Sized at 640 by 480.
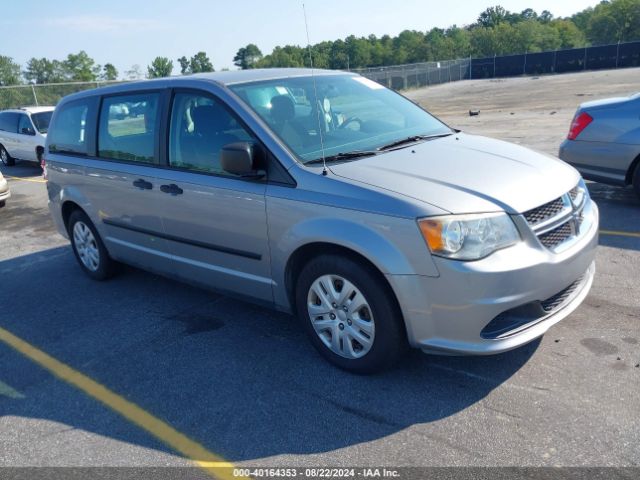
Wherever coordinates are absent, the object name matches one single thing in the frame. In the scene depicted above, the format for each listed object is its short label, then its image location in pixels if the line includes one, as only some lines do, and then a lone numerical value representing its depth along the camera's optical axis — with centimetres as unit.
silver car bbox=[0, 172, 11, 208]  1034
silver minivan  311
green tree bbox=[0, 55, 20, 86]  8175
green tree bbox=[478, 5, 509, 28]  12269
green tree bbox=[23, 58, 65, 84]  9512
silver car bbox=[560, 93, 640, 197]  668
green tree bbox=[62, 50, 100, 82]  8556
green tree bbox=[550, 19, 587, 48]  8850
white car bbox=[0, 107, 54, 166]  1452
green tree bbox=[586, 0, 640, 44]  7831
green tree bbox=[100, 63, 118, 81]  9265
